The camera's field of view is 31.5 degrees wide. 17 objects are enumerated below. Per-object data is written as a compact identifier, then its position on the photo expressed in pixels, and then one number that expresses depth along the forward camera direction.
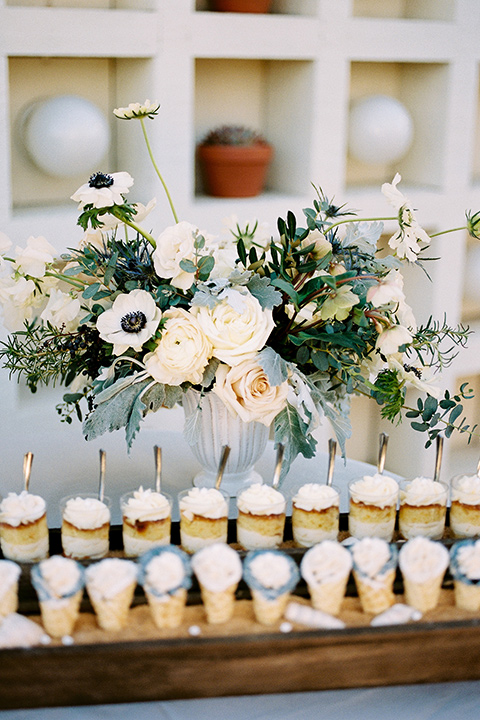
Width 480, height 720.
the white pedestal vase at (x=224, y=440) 1.27
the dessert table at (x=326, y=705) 0.88
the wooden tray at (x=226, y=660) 0.83
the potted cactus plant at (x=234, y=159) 2.17
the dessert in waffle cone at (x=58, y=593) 0.85
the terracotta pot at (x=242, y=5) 2.11
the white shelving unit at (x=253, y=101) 1.89
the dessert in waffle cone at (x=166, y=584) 0.87
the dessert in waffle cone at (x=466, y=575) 0.92
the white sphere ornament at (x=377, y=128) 2.30
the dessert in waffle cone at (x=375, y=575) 0.90
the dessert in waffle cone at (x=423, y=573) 0.91
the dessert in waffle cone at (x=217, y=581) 0.87
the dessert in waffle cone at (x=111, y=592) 0.86
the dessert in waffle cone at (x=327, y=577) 0.90
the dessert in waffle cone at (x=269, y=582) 0.87
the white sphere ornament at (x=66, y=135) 1.91
